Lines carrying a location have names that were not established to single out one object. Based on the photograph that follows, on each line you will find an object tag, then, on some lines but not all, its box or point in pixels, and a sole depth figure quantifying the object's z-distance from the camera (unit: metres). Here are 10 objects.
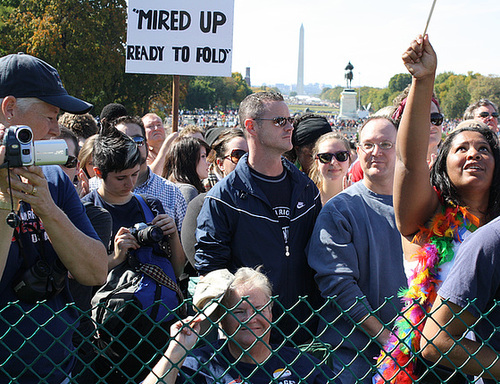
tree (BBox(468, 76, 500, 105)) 72.59
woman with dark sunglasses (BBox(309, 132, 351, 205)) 3.66
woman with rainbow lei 2.19
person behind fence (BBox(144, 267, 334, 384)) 2.27
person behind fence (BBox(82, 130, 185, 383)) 2.77
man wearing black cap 1.94
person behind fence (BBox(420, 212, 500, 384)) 1.80
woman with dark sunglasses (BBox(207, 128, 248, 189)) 4.23
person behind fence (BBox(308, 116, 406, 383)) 2.66
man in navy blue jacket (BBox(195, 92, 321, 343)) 2.83
